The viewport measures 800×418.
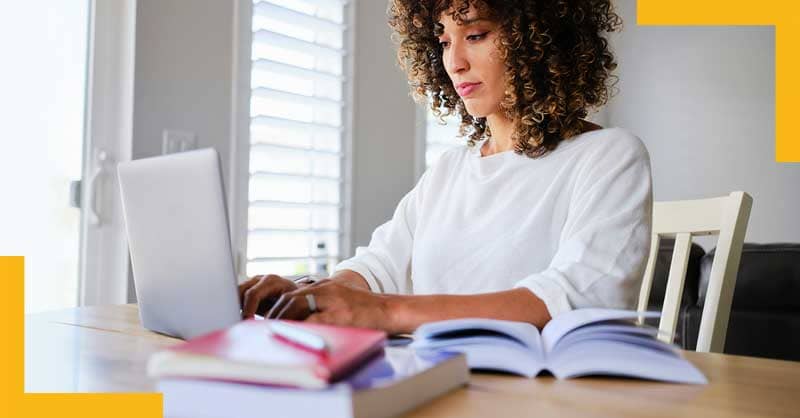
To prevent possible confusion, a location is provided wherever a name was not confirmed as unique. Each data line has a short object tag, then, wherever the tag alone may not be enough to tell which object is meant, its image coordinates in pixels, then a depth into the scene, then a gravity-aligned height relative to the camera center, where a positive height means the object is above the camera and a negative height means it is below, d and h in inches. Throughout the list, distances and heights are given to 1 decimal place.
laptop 29.3 -0.7
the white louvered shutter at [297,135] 113.3 +14.8
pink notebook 18.8 -3.5
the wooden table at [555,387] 23.0 -5.5
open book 27.1 -4.5
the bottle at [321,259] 124.9 -5.4
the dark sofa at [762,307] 78.7 -7.9
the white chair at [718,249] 48.3 -1.1
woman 45.7 +4.1
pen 20.2 -3.1
